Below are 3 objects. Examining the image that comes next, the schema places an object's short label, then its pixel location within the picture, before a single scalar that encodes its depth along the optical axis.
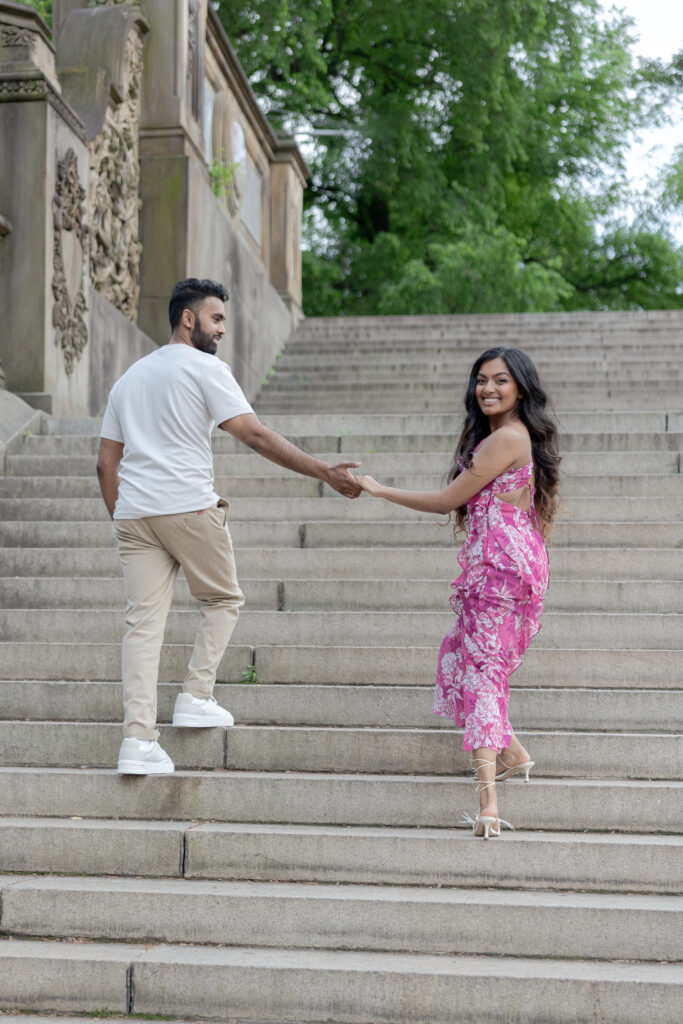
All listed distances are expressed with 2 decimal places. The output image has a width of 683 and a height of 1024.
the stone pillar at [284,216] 17.56
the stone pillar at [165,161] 12.66
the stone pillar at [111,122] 10.73
